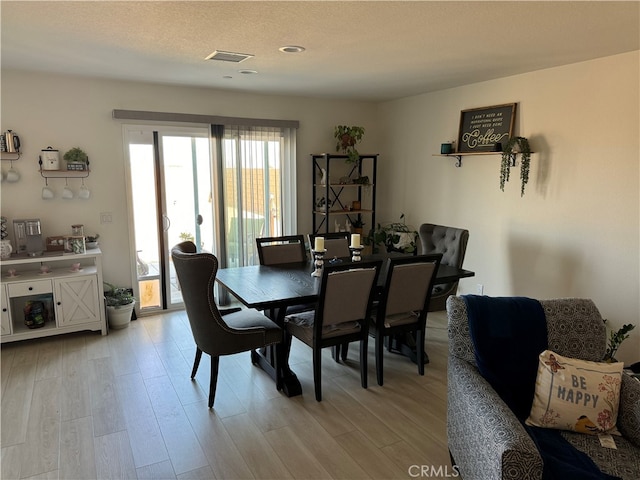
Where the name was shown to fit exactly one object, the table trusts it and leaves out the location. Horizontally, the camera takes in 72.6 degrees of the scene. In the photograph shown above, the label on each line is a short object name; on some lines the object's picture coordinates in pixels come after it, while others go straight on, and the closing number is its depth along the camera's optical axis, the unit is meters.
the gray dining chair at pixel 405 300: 3.11
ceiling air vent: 3.15
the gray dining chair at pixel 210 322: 2.67
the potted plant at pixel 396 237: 5.12
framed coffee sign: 4.09
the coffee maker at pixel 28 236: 3.94
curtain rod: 4.31
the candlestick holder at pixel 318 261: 3.39
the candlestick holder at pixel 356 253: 3.61
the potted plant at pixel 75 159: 4.11
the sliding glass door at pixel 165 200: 4.57
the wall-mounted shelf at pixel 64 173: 4.05
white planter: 4.22
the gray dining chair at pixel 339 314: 2.82
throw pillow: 1.93
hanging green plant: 3.85
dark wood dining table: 2.83
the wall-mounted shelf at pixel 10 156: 3.88
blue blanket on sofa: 2.08
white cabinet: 3.75
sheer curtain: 4.93
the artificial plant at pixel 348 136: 5.30
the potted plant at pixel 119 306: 4.23
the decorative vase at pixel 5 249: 3.78
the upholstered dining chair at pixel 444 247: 3.72
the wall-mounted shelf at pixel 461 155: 4.04
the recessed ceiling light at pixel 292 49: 2.96
